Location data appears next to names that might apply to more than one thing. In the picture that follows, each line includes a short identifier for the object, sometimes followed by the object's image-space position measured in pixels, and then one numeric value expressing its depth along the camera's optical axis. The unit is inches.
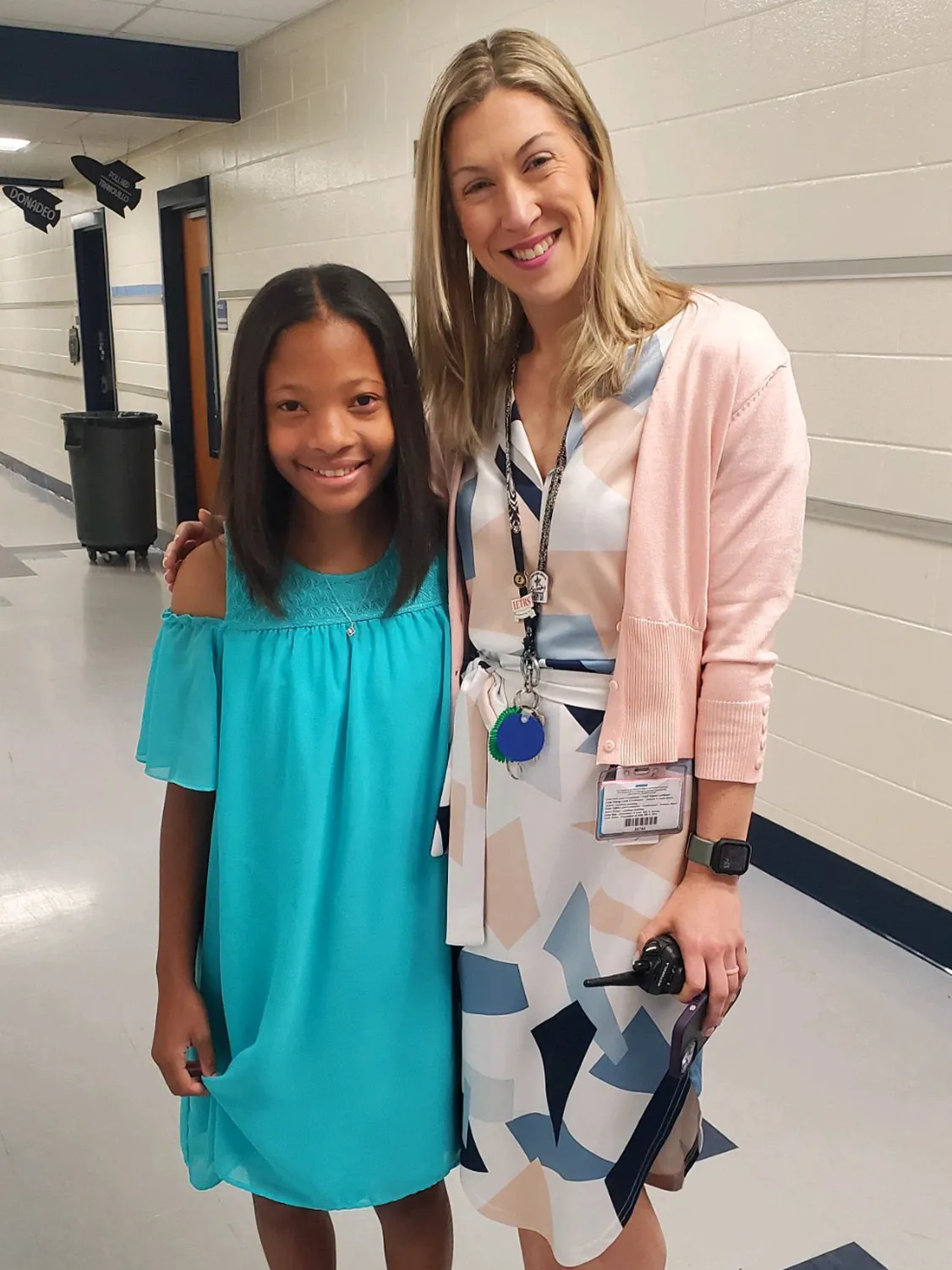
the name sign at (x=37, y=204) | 326.3
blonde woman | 42.8
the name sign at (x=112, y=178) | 261.6
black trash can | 256.5
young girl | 44.8
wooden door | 261.7
